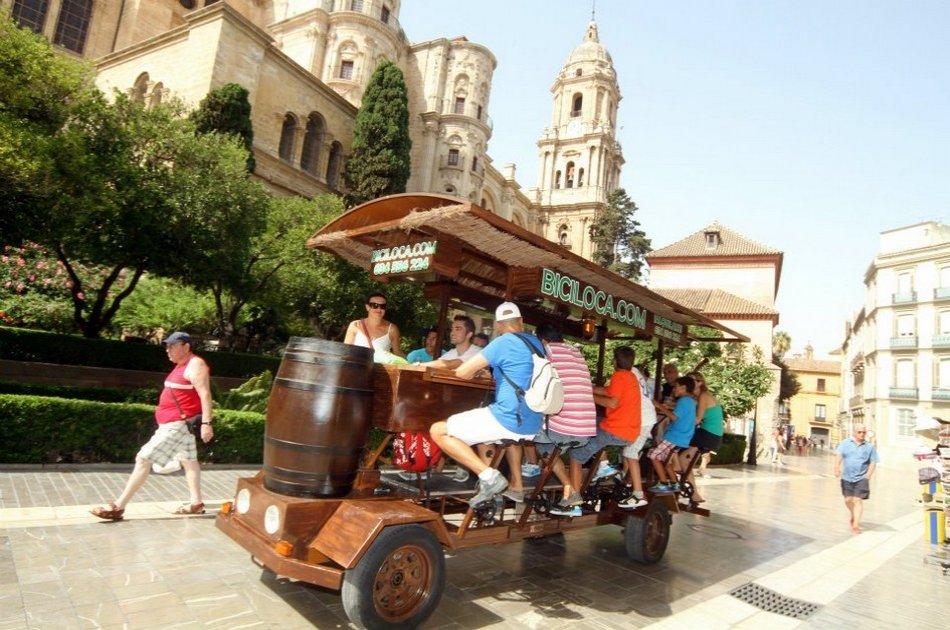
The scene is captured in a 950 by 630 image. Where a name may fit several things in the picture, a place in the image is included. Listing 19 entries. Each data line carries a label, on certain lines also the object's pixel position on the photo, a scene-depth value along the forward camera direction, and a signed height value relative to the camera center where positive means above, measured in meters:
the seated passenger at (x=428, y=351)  7.21 +0.42
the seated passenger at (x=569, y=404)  5.25 -0.08
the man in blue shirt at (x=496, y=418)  4.38 -0.25
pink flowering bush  17.56 +1.70
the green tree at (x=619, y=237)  48.12 +15.14
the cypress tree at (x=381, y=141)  32.44 +14.79
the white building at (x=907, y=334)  40.22 +7.89
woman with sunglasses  5.81 +0.49
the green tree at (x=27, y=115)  10.41 +4.87
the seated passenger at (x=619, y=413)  6.04 -0.13
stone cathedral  28.81 +19.57
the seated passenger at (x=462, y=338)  6.75 +0.59
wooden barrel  3.93 -0.38
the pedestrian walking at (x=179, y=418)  5.55 -0.70
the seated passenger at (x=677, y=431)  7.50 -0.35
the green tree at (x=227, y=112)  24.77 +11.71
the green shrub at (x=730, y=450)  23.36 -1.71
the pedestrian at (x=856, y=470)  10.39 -0.85
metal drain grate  5.45 -1.97
